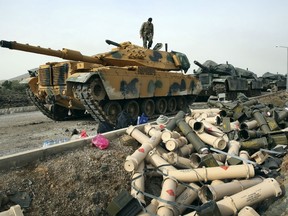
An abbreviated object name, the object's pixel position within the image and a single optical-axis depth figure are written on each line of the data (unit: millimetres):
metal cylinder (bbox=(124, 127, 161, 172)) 3072
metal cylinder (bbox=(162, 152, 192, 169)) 3410
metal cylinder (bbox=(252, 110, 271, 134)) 4514
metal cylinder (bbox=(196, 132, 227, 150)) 3794
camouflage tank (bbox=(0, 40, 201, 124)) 6752
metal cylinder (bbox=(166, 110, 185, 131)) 4346
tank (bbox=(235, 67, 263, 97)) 17453
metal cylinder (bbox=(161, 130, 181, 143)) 3695
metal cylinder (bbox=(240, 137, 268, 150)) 3926
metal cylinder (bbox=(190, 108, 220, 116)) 5556
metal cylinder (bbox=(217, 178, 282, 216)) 2603
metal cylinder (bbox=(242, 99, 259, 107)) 5864
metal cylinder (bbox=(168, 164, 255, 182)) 3003
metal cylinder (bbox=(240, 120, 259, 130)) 4522
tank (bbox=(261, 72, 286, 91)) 23304
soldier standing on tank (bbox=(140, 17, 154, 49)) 9858
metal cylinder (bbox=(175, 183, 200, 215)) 2735
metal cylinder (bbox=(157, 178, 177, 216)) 2545
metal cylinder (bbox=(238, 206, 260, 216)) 2441
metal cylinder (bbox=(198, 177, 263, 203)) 2746
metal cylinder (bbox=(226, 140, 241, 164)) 3509
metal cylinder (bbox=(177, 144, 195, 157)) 3738
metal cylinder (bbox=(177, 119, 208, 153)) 3736
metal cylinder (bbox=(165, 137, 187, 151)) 3583
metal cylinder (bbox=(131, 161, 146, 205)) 2816
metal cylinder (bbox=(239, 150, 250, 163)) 3587
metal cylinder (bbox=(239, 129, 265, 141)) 4127
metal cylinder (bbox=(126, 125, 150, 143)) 3956
